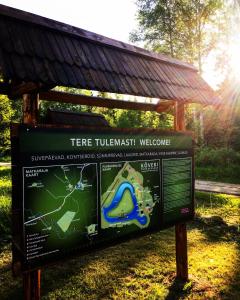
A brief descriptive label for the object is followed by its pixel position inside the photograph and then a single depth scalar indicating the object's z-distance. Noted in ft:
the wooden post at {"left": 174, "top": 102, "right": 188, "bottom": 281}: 16.72
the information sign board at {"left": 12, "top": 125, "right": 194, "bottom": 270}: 10.31
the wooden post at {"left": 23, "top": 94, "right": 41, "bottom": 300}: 11.31
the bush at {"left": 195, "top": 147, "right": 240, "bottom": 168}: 59.30
